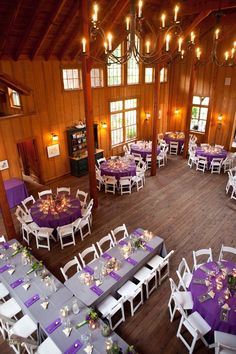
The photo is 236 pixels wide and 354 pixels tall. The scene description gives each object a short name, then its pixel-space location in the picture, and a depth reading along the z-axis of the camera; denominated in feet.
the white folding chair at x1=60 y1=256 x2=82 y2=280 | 17.78
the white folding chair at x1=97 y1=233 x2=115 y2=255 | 20.48
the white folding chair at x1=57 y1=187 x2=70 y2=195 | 30.25
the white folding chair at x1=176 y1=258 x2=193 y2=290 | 18.11
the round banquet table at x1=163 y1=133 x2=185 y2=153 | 48.23
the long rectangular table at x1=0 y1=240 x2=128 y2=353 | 13.73
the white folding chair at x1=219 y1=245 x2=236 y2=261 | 19.74
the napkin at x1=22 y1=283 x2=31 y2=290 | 16.83
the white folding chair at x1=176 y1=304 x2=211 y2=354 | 14.83
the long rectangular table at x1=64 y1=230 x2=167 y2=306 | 16.46
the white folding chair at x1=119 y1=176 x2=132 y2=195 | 33.60
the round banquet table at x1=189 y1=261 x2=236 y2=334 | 14.69
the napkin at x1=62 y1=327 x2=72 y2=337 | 13.99
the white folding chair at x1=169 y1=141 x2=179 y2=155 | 48.49
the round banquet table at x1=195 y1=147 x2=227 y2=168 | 40.16
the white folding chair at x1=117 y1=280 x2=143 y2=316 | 17.04
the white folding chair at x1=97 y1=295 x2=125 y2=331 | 16.07
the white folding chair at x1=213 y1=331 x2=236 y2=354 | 13.53
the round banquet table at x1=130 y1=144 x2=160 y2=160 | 42.09
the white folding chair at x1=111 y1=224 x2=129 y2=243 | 22.00
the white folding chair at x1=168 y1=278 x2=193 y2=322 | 16.65
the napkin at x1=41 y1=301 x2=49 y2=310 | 15.53
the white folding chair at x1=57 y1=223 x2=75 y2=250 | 24.06
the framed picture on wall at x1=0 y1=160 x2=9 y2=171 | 31.70
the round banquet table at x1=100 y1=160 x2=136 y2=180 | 34.45
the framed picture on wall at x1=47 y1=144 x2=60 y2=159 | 36.37
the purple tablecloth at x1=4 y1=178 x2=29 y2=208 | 30.96
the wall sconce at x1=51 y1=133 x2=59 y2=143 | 36.05
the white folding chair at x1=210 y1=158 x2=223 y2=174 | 39.93
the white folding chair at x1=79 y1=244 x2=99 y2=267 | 18.97
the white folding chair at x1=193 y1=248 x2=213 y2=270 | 19.14
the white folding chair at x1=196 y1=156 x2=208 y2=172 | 40.68
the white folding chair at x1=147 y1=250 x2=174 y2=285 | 19.25
